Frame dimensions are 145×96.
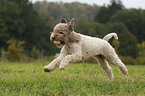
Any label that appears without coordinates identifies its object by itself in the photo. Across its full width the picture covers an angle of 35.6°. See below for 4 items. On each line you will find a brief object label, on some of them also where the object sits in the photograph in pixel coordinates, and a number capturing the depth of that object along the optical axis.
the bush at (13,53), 26.92
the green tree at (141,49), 49.45
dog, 5.28
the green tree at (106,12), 68.94
